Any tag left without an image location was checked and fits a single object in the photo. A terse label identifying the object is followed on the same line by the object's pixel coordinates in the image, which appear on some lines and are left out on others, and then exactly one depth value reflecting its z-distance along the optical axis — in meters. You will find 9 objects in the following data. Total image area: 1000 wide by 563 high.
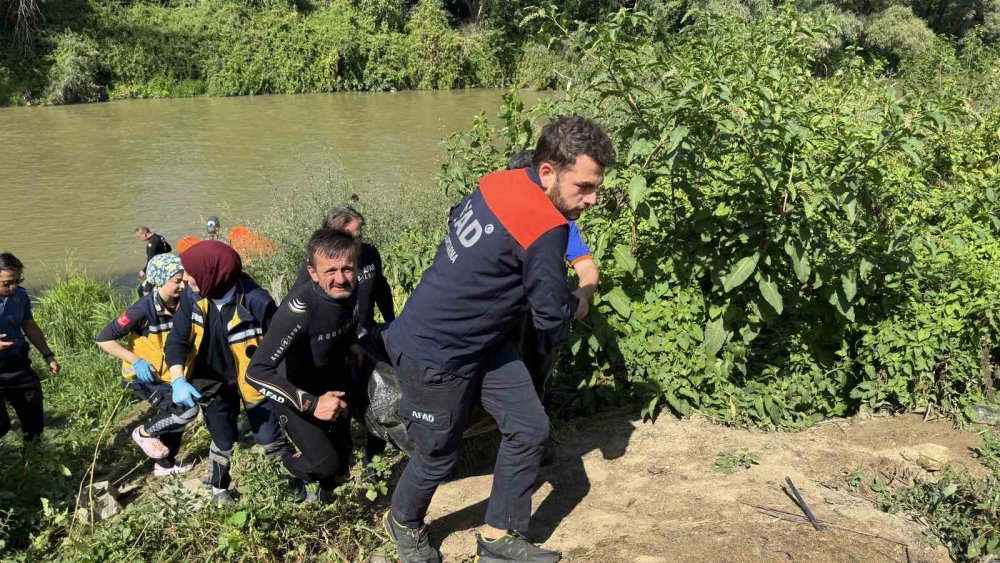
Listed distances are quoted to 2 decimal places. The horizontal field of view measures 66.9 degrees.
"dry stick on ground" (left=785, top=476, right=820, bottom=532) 3.17
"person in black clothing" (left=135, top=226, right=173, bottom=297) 8.71
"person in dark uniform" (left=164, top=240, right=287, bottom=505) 3.65
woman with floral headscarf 4.17
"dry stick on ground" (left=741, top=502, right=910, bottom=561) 3.16
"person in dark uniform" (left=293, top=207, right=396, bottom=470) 4.12
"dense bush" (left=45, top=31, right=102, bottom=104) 27.56
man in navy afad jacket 2.64
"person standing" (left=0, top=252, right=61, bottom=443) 4.95
